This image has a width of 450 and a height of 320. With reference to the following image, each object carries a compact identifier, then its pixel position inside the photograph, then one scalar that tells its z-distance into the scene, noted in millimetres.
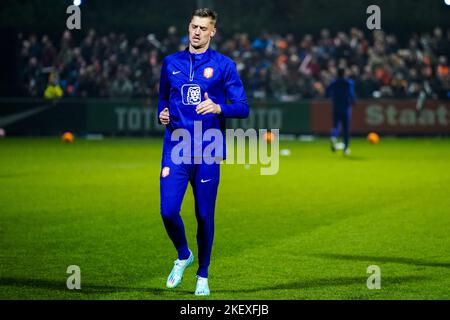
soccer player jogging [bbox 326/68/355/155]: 26078
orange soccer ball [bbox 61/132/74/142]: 31094
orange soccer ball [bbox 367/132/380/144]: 31000
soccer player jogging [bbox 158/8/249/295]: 8727
